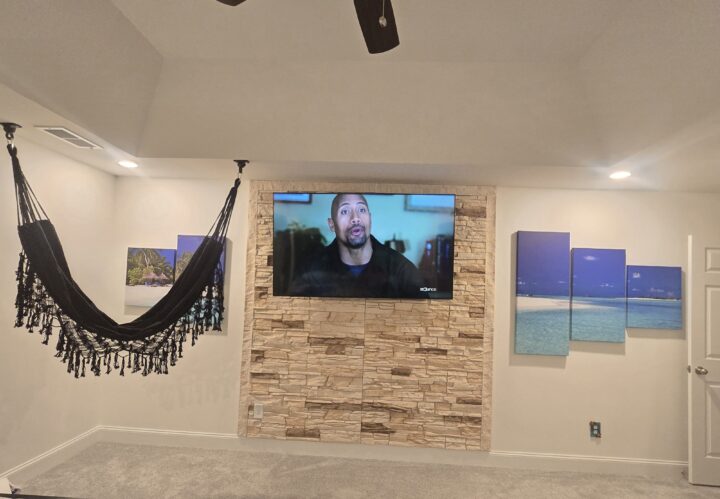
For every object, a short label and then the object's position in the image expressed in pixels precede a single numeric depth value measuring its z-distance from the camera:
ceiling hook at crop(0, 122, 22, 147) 2.06
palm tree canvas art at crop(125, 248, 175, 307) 3.15
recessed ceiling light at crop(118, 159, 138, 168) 2.71
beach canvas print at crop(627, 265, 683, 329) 2.92
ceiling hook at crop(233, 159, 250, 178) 2.52
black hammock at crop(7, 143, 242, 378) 2.12
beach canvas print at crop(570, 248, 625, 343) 2.93
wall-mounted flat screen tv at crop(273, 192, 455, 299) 2.88
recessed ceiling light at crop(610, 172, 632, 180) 2.54
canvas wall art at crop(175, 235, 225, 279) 3.13
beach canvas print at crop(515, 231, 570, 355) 2.95
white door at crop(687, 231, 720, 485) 2.73
